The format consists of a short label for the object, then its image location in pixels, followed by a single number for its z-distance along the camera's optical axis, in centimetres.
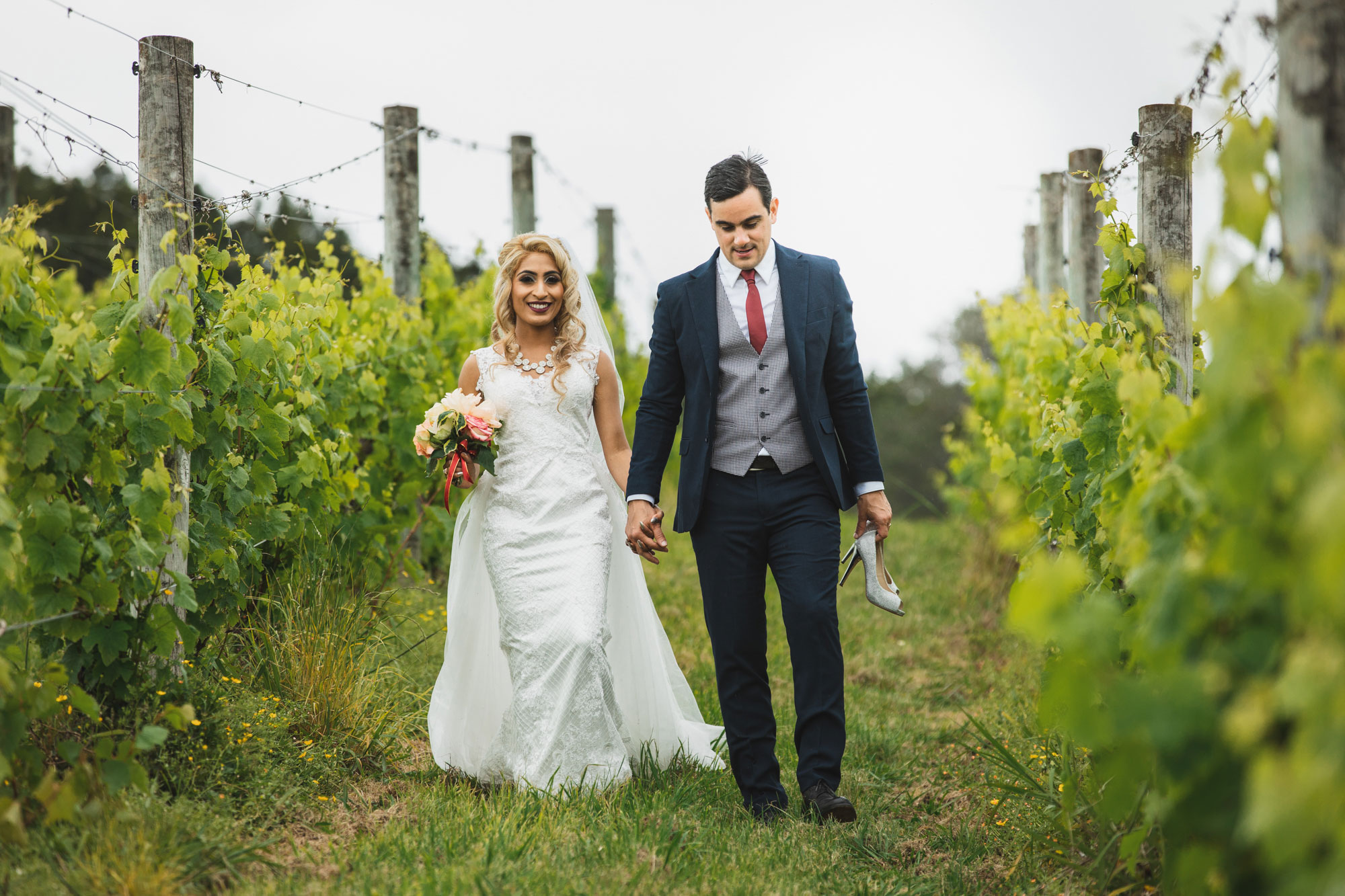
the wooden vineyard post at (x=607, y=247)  1459
